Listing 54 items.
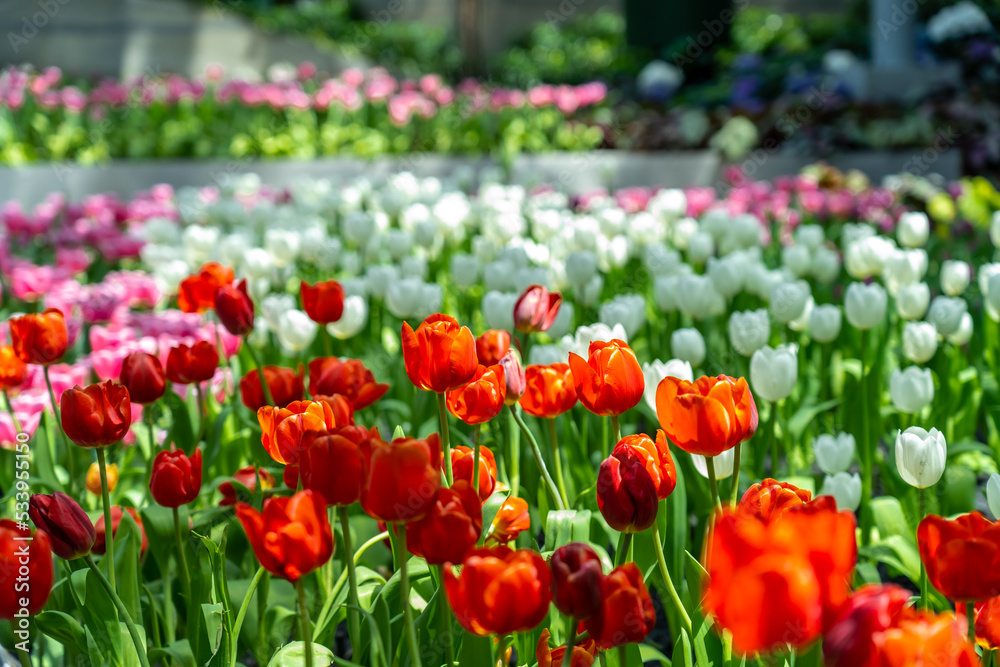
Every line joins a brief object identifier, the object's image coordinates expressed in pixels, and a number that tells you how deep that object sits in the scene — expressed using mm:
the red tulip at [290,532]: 786
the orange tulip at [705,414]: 926
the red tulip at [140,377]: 1322
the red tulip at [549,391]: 1169
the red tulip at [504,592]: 728
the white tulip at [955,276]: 2107
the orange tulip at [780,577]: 558
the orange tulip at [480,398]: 1040
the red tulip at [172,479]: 1080
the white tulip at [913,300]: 1906
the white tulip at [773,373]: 1411
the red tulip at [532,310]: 1449
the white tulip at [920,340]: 1748
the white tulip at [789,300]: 1849
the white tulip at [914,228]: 2529
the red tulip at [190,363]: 1390
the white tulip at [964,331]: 1866
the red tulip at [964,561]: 768
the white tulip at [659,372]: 1345
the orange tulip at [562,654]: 909
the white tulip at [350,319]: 1987
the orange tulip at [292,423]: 968
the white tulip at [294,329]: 1919
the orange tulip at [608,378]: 1051
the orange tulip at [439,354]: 1011
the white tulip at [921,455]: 1109
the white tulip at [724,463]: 1193
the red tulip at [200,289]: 1745
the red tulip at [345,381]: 1286
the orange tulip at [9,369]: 1464
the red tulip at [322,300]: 1561
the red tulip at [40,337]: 1369
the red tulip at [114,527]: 1216
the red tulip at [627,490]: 878
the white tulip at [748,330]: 1718
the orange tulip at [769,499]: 815
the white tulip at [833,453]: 1434
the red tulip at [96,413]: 1069
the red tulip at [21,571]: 811
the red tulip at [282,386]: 1356
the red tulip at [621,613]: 764
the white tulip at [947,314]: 1826
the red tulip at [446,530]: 795
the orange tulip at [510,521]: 1083
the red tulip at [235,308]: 1555
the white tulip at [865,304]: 1781
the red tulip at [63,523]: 930
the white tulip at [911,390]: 1503
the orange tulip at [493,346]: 1298
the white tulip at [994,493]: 1039
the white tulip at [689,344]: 1783
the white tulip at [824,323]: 1829
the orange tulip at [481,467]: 989
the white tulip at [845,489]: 1337
